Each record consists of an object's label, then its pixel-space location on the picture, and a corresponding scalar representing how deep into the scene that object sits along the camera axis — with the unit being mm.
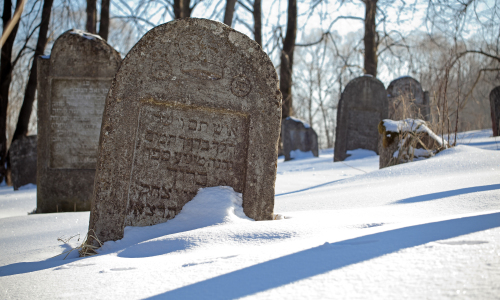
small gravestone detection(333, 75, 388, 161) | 8078
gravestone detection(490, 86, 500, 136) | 8484
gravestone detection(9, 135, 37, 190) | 7465
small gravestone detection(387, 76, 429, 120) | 9625
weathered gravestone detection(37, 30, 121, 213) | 4137
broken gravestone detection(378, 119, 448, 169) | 4520
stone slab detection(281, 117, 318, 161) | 9852
